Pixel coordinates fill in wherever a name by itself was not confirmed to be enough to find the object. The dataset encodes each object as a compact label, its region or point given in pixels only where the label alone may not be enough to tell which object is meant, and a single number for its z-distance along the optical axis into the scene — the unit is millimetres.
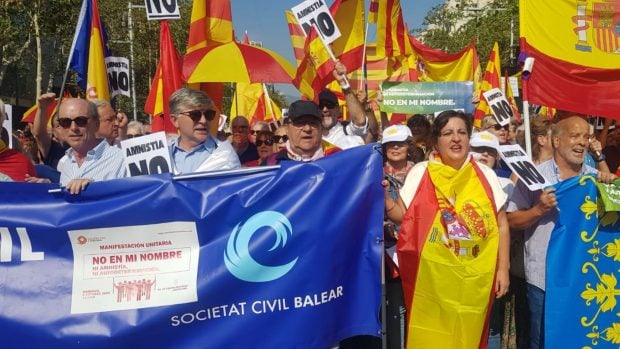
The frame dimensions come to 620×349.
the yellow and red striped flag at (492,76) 10328
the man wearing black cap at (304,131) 4941
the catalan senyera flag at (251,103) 13930
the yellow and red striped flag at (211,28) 8352
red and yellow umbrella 7773
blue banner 4336
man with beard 4977
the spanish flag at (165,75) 8219
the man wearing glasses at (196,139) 4859
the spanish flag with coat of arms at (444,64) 12219
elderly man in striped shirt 5012
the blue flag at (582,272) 4953
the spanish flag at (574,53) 5594
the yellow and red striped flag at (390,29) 10157
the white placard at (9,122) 5639
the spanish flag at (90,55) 7723
